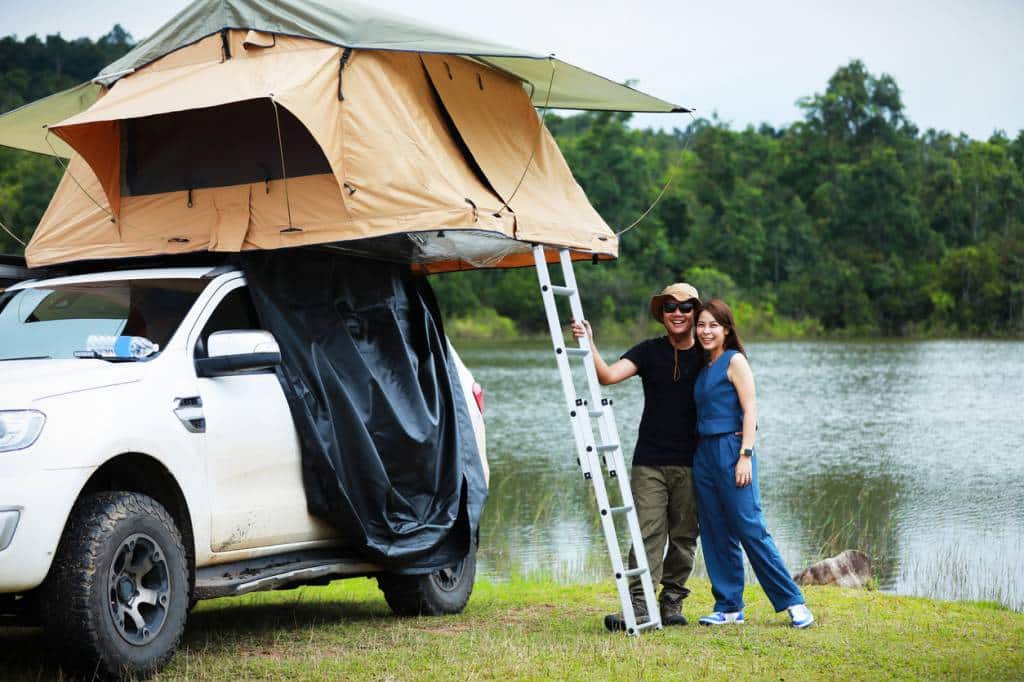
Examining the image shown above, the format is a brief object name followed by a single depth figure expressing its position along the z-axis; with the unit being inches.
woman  302.4
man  313.0
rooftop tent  290.0
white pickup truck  217.0
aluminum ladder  294.4
